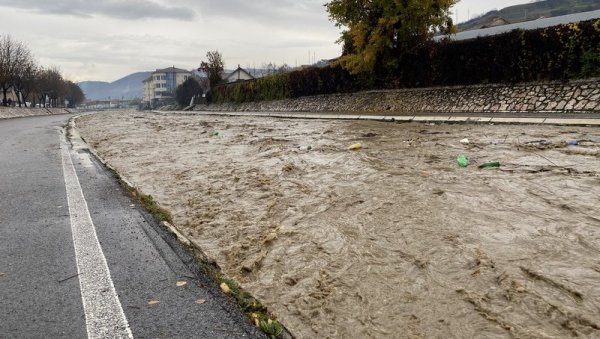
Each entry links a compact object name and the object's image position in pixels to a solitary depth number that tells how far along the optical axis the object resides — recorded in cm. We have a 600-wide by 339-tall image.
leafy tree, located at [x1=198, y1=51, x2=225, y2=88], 6053
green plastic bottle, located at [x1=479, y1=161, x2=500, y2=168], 809
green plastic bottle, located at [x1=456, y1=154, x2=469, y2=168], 835
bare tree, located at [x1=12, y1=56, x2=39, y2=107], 6412
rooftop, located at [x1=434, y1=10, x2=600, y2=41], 3016
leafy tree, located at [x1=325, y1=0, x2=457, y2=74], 2247
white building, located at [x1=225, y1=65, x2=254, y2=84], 9050
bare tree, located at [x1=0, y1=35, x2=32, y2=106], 5803
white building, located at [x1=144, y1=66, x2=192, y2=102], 16488
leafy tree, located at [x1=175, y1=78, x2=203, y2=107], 7719
